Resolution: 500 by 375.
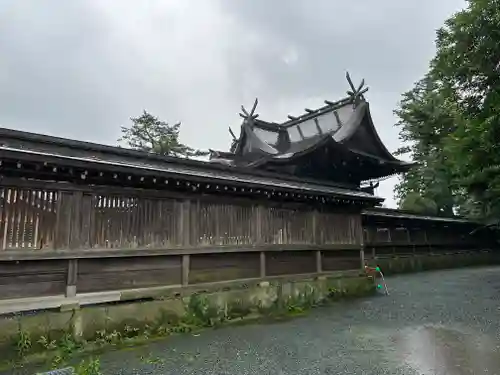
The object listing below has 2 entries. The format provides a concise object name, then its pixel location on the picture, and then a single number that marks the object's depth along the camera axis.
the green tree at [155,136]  33.47
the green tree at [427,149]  18.98
